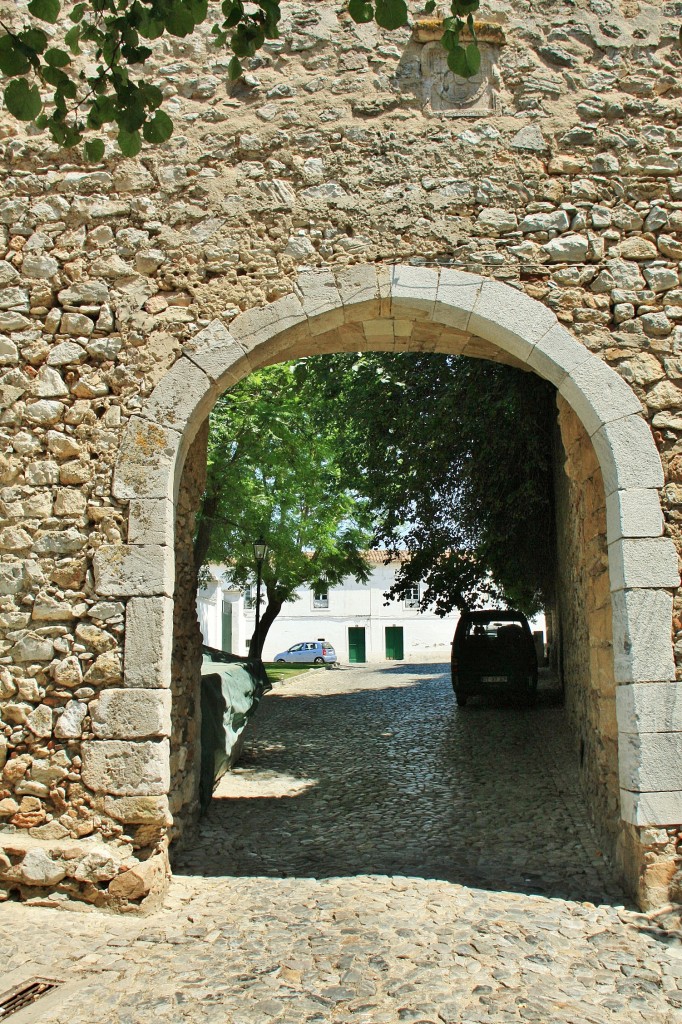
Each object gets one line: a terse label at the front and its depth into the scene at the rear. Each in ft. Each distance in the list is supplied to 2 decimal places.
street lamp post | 41.04
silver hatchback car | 94.27
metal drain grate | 10.28
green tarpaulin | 20.40
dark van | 35.24
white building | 102.73
